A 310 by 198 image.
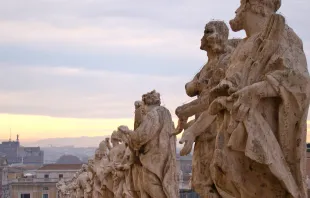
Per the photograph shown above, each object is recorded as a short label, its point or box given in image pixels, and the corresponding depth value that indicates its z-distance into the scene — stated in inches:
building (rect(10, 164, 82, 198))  2384.1
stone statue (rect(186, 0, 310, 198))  205.9
